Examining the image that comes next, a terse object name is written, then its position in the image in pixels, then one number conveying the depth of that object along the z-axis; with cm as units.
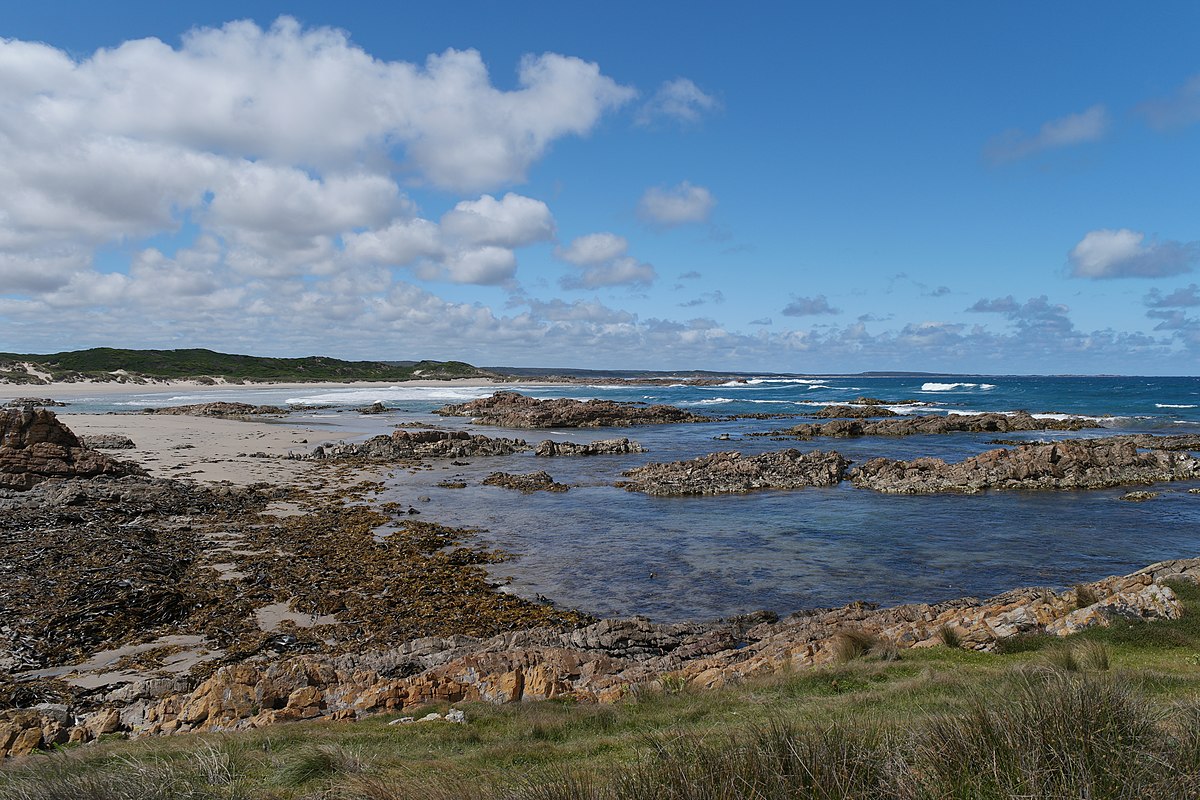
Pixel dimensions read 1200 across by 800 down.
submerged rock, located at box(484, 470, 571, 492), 2714
